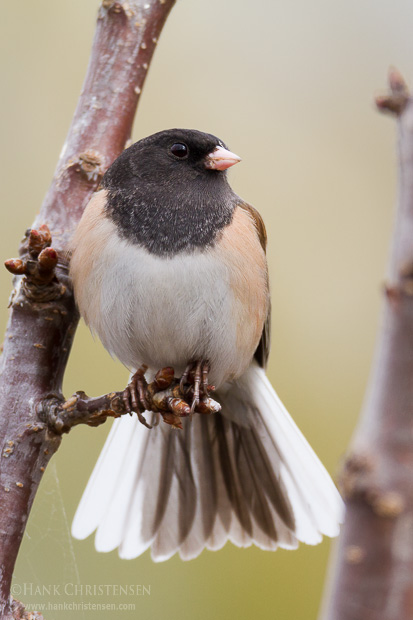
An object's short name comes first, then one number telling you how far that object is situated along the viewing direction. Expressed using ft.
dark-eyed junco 9.88
